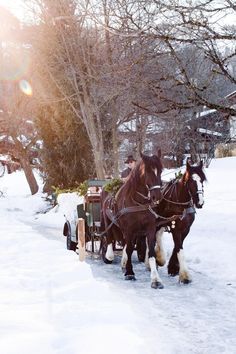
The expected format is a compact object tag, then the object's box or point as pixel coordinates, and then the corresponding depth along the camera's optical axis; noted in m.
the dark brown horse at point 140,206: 7.86
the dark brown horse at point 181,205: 8.16
